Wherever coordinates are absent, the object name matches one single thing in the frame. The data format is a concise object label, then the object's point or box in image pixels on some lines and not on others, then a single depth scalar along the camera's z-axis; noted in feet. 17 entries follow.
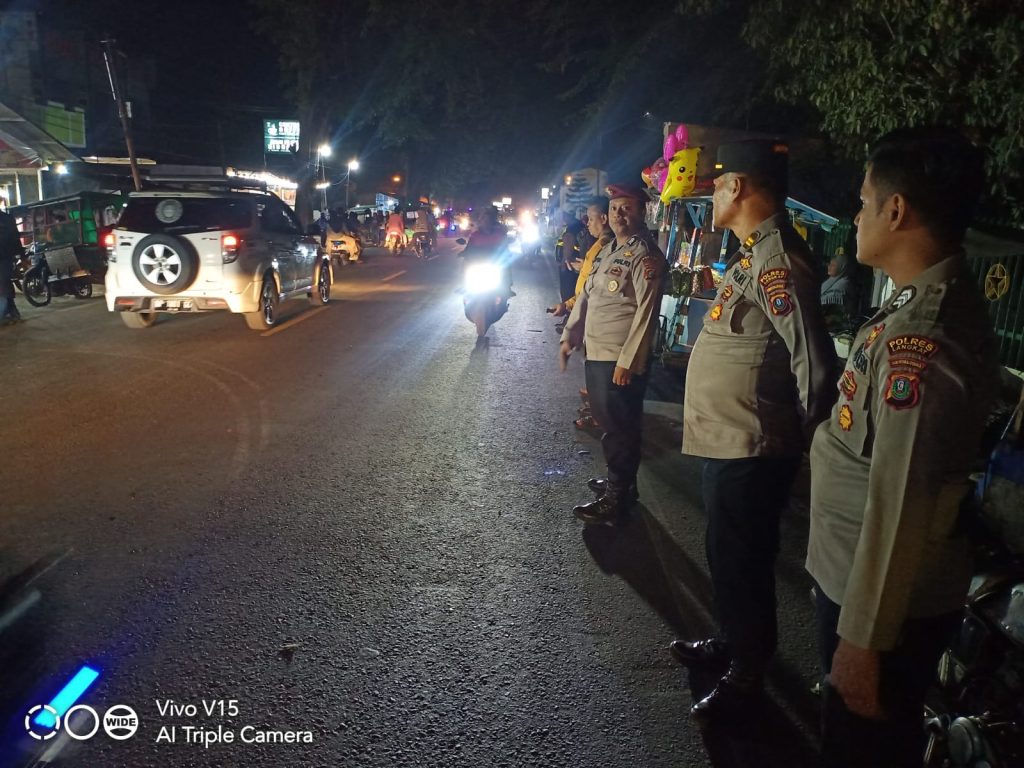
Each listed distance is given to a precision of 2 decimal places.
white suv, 31.01
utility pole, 59.77
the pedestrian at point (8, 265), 34.81
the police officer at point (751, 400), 7.82
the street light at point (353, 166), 139.64
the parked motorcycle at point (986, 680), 7.17
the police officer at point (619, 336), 13.54
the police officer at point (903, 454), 4.78
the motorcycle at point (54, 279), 40.78
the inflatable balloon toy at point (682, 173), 28.07
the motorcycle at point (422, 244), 90.02
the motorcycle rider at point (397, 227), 91.86
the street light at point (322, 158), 106.93
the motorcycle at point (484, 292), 33.83
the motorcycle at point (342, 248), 77.87
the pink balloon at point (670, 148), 31.24
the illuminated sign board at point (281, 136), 107.55
